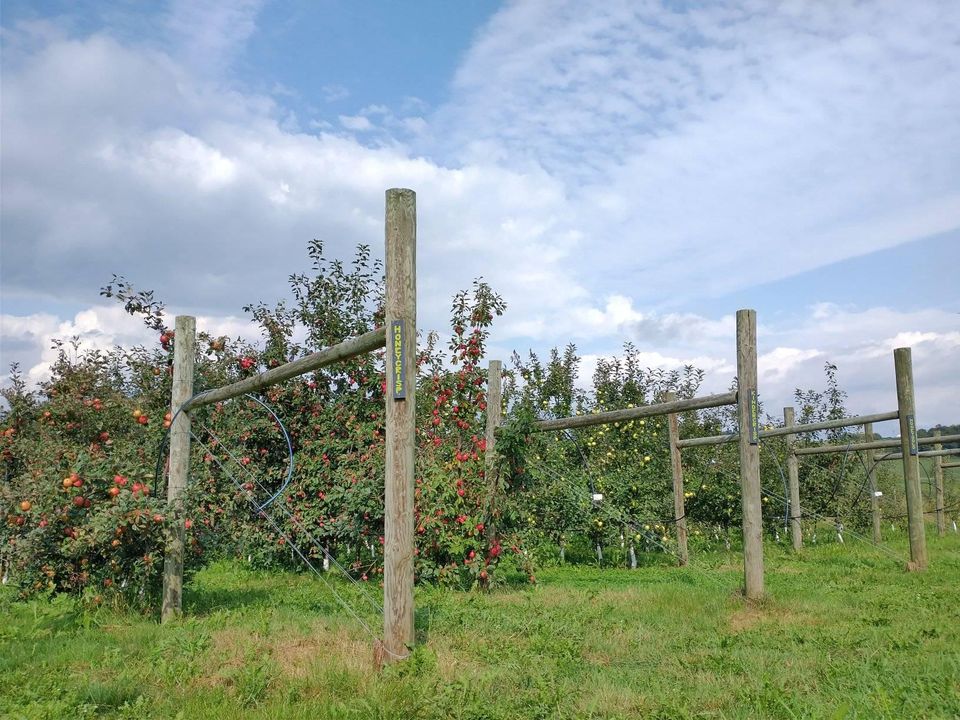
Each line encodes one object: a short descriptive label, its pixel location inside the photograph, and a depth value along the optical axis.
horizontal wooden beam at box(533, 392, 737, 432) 7.54
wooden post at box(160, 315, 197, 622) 6.93
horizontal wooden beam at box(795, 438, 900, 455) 10.18
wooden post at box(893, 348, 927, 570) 9.43
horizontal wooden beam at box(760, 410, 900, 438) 9.76
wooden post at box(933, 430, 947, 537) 15.03
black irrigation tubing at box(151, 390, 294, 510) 7.24
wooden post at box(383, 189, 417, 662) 4.97
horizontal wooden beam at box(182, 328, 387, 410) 5.16
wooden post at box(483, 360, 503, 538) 8.62
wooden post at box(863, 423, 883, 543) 12.79
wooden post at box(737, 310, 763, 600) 7.27
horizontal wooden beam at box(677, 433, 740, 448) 8.95
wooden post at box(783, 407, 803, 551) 12.61
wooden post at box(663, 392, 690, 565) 10.87
